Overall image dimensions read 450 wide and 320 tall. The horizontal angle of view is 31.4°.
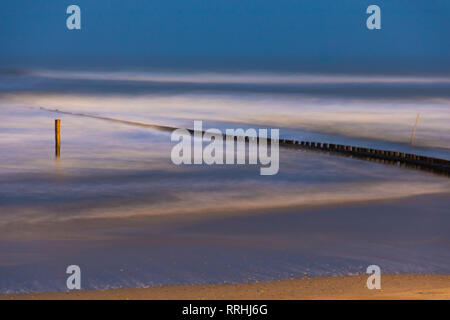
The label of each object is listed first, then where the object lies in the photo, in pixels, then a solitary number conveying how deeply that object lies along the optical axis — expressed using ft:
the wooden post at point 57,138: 91.05
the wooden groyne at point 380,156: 79.56
